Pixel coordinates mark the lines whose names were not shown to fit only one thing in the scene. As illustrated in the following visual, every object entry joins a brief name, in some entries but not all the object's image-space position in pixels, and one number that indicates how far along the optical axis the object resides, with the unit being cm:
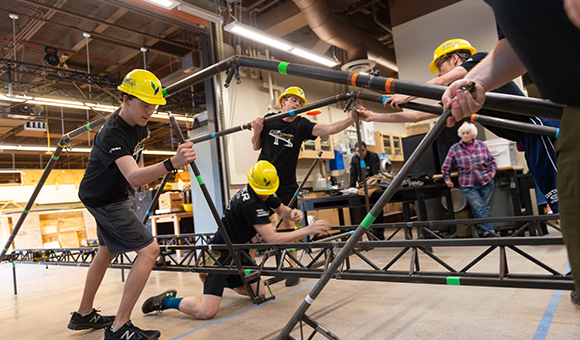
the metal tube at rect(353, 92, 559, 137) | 181
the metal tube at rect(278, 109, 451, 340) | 151
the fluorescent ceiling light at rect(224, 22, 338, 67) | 578
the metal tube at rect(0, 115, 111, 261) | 392
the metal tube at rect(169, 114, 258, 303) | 255
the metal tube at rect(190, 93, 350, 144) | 296
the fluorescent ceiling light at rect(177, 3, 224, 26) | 525
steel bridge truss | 167
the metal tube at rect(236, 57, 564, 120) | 114
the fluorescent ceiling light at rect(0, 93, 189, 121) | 792
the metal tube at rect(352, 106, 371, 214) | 319
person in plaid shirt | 534
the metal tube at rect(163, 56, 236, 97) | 233
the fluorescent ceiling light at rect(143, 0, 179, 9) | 491
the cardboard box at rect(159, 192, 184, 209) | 788
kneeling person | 282
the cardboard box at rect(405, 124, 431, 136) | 682
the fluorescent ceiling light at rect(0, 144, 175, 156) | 1072
